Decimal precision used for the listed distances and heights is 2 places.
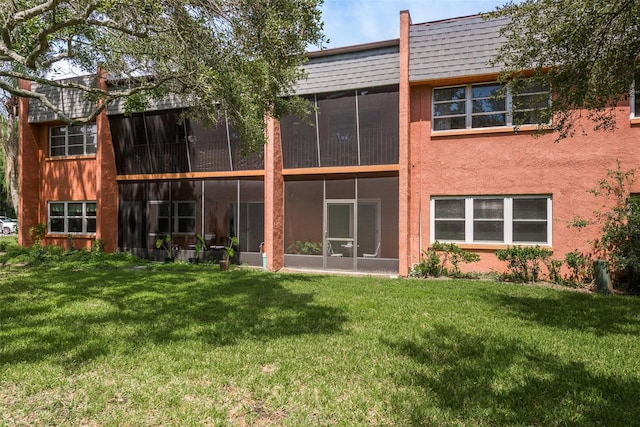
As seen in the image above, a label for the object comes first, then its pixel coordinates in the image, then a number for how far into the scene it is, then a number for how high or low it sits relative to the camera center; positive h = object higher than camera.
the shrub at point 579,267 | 10.96 -1.49
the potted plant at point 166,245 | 15.68 -1.34
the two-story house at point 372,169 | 11.76 +1.62
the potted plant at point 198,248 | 15.14 -1.36
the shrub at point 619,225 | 9.98 -0.26
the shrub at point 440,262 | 12.04 -1.51
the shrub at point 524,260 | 11.25 -1.35
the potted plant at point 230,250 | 14.59 -1.40
